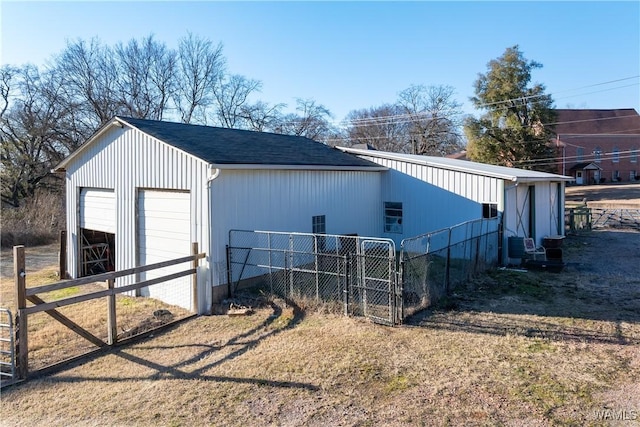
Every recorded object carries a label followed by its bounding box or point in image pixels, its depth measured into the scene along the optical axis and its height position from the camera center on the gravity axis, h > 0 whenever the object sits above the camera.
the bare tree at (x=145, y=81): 35.75 +10.76
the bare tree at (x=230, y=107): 42.09 +9.67
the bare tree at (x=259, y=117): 42.34 +8.67
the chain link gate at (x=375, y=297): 7.93 -1.78
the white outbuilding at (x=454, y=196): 13.41 +0.32
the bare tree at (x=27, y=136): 27.52 +4.64
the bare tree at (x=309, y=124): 43.31 +8.42
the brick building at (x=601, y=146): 52.69 +7.21
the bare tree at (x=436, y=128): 48.16 +8.60
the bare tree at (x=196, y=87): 39.78 +11.14
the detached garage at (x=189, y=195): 9.80 +0.33
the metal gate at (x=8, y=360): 6.23 -2.35
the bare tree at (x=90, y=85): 31.41 +9.20
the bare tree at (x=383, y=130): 50.75 +8.99
